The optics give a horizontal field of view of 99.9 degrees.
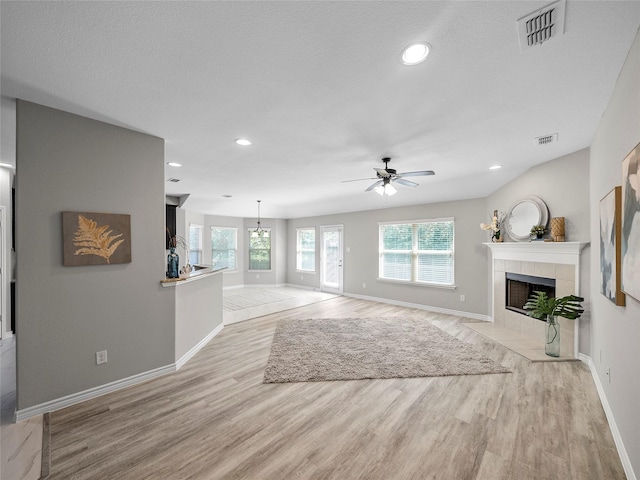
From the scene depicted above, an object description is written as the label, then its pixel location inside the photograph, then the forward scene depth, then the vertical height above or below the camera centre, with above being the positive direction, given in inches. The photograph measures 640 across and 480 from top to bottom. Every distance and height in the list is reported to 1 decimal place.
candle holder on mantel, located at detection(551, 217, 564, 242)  139.9 +5.4
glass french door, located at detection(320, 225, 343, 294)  310.7 -23.7
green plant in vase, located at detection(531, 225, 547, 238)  150.6 +5.2
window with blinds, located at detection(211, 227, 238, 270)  331.9 -9.3
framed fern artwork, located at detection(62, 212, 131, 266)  94.6 +0.6
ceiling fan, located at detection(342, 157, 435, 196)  133.0 +32.0
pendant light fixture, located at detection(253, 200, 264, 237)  348.2 +11.2
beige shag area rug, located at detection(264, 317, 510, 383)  121.4 -60.2
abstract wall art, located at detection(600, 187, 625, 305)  75.1 -1.8
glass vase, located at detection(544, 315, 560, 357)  135.9 -49.8
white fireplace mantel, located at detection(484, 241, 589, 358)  136.8 -17.9
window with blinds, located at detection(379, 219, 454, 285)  227.6 -11.2
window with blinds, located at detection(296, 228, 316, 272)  344.5 -13.6
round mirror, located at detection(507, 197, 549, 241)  153.6 +13.8
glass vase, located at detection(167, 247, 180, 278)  125.6 -12.0
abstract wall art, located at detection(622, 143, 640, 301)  60.0 +3.7
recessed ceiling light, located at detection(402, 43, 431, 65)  60.9 +43.9
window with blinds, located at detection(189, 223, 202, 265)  307.8 -6.3
